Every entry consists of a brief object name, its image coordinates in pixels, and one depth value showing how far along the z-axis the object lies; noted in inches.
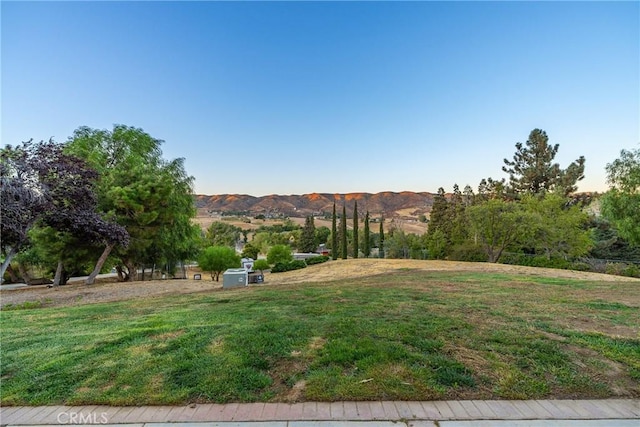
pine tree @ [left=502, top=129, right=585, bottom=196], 912.3
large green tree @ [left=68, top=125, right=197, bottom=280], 404.2
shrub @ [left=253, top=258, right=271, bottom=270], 854.3
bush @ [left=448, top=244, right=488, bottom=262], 743.4
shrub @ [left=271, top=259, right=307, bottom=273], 765.3
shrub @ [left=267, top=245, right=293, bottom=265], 896.9
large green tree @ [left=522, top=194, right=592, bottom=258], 626.5
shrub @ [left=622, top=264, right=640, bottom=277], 452.4
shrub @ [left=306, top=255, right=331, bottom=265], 878.3
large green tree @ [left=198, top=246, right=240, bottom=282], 649.0
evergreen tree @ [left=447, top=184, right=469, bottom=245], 844.6
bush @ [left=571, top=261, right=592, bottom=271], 517.7
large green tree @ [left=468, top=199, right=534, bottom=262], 633.6
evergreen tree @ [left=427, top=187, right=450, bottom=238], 932.0
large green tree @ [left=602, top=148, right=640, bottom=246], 522.9
